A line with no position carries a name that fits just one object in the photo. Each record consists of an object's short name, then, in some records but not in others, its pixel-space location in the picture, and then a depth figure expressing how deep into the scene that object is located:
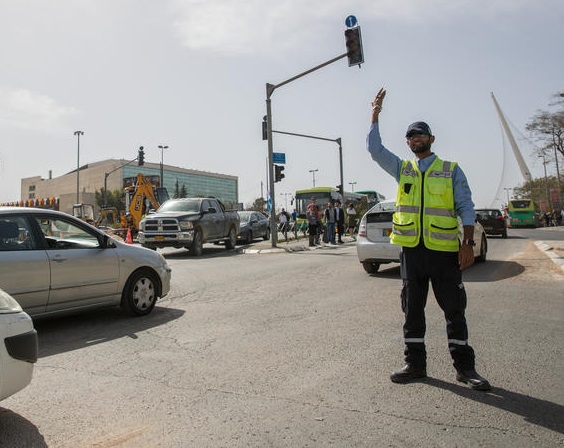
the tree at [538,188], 67.88
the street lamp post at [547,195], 69.60
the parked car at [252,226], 22.75
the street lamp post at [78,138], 62.82
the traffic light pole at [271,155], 19.02
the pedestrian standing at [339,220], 21.08
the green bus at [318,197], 32.16
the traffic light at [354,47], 15.22
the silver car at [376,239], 9.84
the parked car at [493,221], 23.69
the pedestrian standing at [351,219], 24.75
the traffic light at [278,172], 20.59
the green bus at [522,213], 49.34
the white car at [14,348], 2.99
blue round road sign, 15.14
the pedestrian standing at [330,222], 20.64
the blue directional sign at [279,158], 20.38
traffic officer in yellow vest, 3.79
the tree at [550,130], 43.06
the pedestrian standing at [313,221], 19.50
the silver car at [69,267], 5.44
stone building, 128.75
